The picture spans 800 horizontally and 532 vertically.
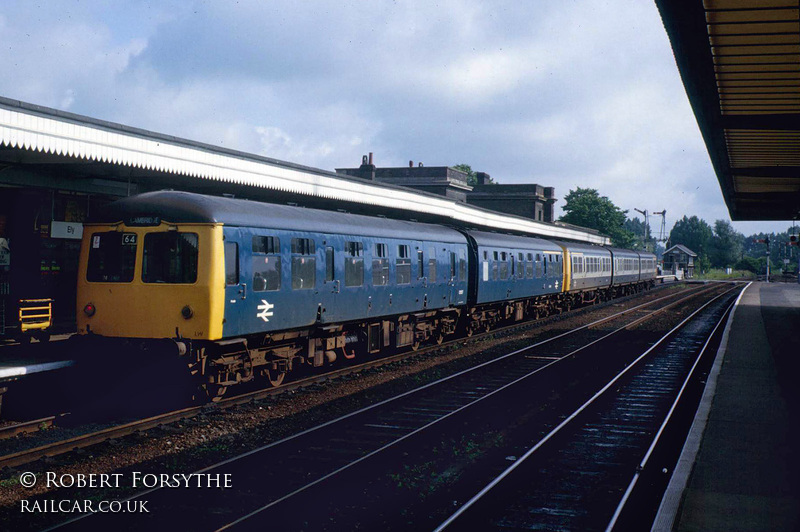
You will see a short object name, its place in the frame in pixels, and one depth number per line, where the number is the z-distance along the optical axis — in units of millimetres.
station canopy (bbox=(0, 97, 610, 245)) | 12359
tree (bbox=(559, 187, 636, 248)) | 95062
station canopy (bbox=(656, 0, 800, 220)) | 9172
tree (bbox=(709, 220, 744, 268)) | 157500
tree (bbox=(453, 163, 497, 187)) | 100575
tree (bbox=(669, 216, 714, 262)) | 191225
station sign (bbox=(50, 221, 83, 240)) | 16297
